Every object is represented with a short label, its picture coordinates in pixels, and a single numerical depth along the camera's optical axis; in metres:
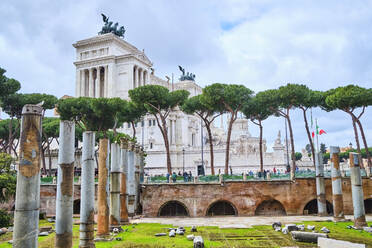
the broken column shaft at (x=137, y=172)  37.81
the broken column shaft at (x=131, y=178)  31.08
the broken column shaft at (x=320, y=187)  35.60
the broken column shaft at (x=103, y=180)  20.31
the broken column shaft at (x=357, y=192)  25.08
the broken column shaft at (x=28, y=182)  11.03
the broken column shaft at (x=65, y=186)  14.05
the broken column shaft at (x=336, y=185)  29.03
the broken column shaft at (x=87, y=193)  16.44
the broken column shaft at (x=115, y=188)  24.27
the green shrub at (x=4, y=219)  27.74
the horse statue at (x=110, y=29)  86.19
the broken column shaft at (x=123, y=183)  27.94
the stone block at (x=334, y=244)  15.44
